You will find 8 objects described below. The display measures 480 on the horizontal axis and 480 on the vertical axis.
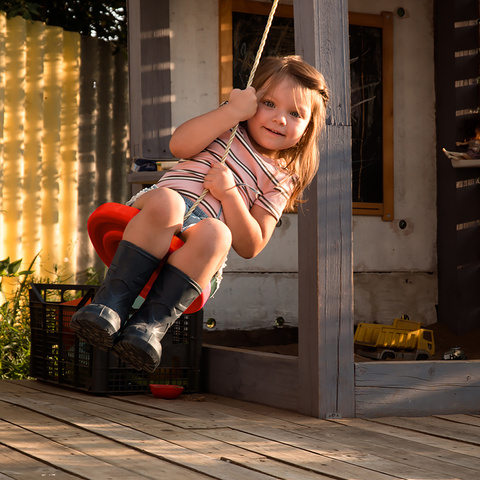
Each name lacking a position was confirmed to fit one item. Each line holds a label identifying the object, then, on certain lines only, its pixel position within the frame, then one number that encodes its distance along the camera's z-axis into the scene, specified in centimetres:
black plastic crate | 439
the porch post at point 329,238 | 374
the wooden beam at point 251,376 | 398
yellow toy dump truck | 490
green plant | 539
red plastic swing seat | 271
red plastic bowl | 430
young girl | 258
